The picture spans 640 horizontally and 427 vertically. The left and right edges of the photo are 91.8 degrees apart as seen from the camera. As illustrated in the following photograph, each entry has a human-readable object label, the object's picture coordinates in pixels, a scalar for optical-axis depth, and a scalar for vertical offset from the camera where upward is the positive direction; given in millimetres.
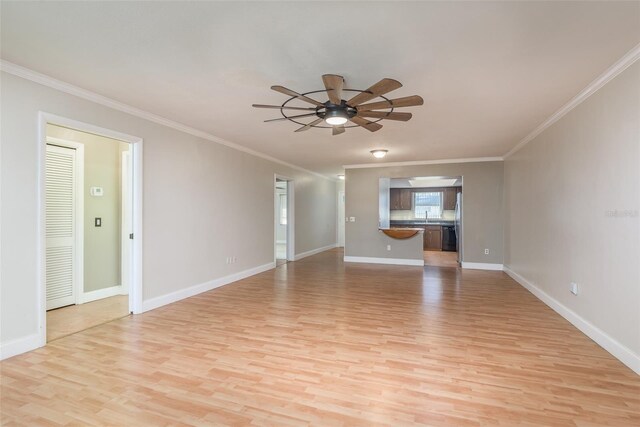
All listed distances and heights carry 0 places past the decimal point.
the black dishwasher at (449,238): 10234 -817
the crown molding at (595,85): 2375 +1202
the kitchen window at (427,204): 10719 +322
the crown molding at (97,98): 2611 +1191
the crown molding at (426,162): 6789 +1193
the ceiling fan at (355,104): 2250 +912
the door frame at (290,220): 7816 -185
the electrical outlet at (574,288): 3363 -814
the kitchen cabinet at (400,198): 10930 +534
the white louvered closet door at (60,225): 3949 -179
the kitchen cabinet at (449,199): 10461 +490
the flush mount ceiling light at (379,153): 5773 +1129
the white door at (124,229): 4680 -264
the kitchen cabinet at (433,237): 10289 -800
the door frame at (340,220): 11164 -259
